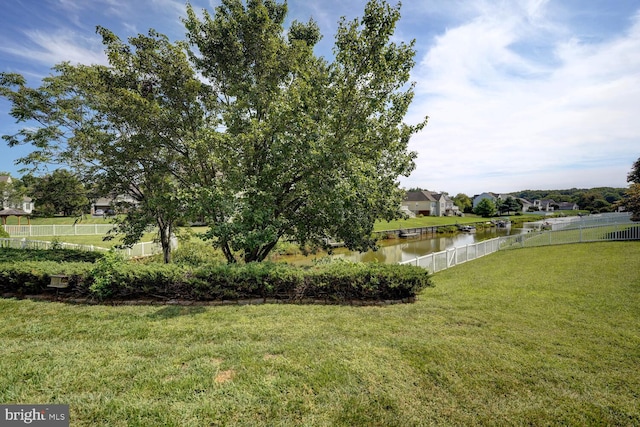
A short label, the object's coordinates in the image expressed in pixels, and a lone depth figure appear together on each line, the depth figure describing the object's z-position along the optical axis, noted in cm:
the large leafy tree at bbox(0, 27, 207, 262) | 839
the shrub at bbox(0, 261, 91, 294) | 654
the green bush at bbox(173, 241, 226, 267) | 1488
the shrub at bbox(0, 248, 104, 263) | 845
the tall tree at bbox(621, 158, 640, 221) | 1758
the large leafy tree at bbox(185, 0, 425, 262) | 711
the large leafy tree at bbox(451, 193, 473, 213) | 7675
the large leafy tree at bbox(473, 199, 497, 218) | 6631
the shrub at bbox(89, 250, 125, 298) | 622
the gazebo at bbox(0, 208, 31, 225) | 2659
